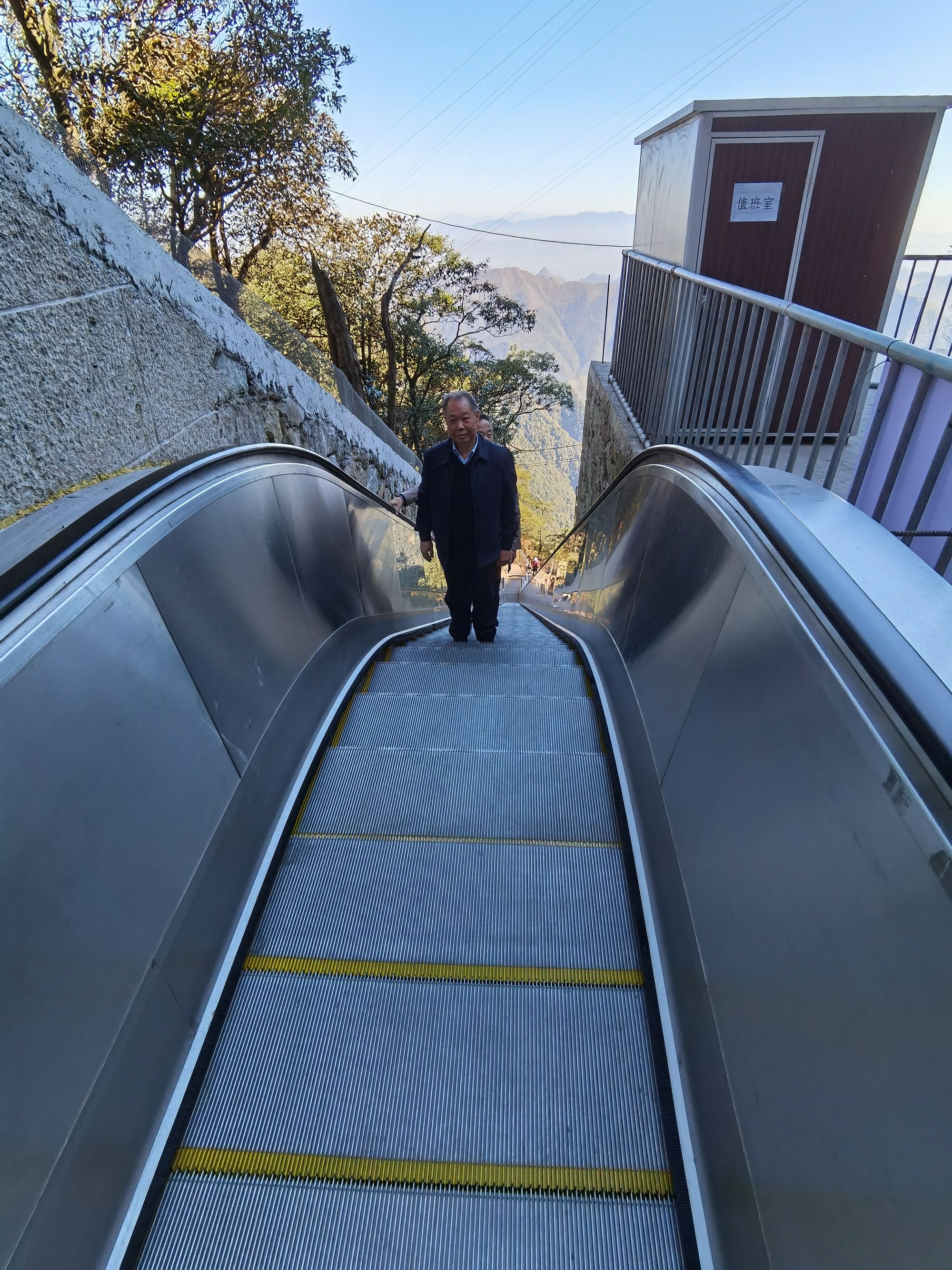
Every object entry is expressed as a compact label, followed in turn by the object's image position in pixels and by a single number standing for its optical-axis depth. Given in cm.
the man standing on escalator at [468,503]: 355
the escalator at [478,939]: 105
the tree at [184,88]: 836
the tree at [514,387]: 2434
